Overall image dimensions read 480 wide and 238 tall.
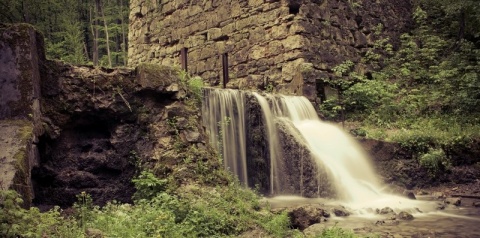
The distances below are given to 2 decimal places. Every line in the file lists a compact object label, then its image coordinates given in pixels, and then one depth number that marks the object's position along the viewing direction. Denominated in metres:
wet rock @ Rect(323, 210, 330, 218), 7.16
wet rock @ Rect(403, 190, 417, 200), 8.91
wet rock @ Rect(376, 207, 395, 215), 7.44
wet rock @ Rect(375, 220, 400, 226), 6.64
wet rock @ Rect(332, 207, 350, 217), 7.39
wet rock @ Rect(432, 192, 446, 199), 8.97
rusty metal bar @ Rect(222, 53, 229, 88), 13.56
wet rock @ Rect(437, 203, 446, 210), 7.89
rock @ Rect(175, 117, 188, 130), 7.25
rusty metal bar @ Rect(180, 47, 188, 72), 13.74
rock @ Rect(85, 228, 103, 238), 4.67
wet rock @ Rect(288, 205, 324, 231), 6.40
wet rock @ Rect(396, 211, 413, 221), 7.03
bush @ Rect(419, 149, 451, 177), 9.95
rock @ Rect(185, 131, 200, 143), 7.19
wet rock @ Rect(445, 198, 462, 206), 8.16
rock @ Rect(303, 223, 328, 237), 5.71
